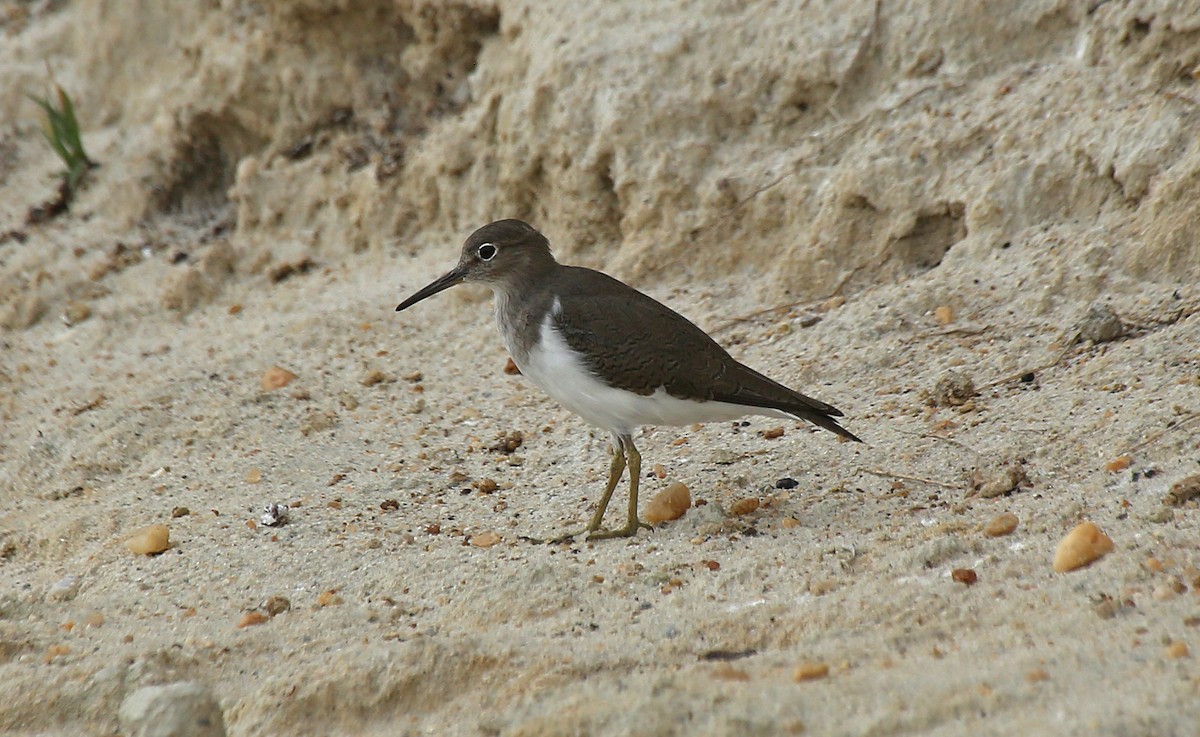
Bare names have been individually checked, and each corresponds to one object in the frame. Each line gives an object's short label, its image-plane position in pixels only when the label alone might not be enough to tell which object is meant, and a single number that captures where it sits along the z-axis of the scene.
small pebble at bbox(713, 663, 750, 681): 7.15
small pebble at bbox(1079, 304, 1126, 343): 11.14
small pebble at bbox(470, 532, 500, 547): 10.23
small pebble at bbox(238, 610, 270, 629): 9.04
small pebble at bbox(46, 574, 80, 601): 9.81
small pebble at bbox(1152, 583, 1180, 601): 7.35
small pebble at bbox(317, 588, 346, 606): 9.27
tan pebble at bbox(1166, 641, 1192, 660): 6.60
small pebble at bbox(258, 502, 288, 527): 10.90
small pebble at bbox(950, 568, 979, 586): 8.11
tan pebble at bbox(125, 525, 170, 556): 10.44
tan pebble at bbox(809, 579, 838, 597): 8.45
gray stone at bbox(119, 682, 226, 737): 7.58
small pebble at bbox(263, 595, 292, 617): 9.25
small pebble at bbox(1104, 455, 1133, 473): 9.40
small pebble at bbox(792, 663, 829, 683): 7.00
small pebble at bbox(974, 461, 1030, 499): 9.61
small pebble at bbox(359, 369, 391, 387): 13.86
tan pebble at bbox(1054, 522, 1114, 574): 8.02
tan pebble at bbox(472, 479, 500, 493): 11.52
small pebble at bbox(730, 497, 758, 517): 10.38
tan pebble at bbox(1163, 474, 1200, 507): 8.61
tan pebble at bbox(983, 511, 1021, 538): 8.84
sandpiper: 10.43
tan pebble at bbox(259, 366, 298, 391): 13.73
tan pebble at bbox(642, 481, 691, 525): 10.59
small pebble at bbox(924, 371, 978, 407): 11.25
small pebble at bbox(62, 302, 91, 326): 16.02
